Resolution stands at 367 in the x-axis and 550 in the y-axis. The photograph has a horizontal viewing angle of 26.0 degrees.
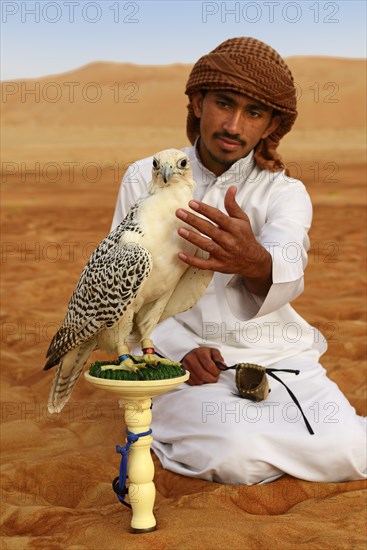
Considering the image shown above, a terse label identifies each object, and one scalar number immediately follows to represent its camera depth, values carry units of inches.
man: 132.2
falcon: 101.6
